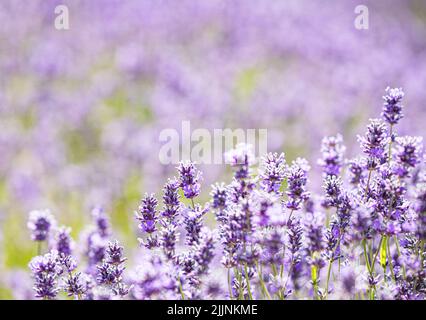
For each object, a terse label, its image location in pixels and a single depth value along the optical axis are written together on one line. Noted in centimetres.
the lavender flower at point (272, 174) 103
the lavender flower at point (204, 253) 96
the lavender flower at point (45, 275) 100
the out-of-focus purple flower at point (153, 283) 94
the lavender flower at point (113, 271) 99
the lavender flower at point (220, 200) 101
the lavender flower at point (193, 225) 100
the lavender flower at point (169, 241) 99
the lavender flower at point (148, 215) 103
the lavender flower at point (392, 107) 106
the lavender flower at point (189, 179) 104
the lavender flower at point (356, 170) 109
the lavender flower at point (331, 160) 108
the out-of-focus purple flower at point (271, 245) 96
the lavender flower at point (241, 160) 99
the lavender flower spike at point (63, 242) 112
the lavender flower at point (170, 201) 103
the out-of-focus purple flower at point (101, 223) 120
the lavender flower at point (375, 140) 104
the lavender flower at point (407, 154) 98
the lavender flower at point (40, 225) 114
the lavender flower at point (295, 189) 104
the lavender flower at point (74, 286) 100
